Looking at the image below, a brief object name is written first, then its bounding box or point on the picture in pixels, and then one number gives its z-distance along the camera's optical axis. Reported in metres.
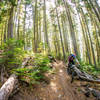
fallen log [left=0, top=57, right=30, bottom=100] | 1.90
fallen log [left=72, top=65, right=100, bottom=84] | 3.82
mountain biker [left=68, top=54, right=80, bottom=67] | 5.00
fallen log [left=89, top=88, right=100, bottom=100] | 2.67
